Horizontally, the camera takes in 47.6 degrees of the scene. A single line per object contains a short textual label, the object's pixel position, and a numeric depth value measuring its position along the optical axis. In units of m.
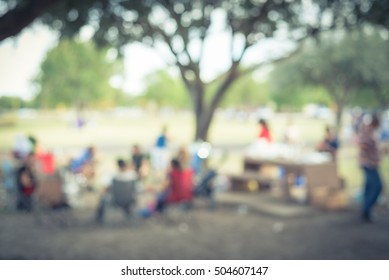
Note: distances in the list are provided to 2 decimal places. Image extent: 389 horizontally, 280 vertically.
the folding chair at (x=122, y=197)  7.74
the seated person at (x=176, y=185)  8.03
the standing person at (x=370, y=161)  7.80
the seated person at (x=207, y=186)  9.07
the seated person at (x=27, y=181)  7.96
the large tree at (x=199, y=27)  11.84
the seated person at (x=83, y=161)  10.77
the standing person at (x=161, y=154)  13.08
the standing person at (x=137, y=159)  11.68
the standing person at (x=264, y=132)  11.00
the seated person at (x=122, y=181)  7.75
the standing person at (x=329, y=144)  11.28
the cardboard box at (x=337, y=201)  9.06
